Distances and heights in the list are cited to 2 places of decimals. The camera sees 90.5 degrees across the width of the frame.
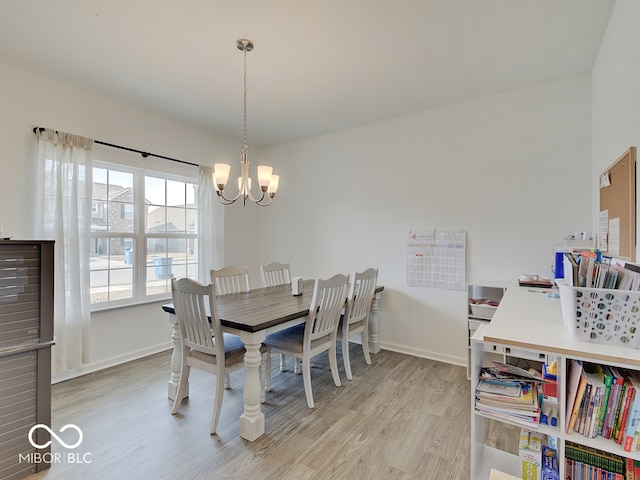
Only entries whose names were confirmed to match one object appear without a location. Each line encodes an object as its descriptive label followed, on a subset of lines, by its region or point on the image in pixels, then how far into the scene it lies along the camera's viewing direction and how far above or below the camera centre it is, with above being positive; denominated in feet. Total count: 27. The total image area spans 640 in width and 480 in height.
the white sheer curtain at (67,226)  8.54 +0.33
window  10.08 +0.16
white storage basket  3.49 -0.87
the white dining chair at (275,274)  11.21 -1.34
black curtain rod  8.53 +2.92
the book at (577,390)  3.62 -1.73
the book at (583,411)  3.60 -1.99
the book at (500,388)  4.13 -1.99
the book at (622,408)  3.40 -1.83
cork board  4.93 +0.61
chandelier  7.35 +1.54
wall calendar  10.32 -0.69
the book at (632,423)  3.34 -1.95
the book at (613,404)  3.44 -1.82
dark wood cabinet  5.13 -1.95
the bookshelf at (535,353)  3.43 -1.28
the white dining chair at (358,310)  9.28 -2.18
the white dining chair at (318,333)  7.62 -2.43
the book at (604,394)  3.49 -1.71
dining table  6.45 -1.81
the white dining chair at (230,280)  9.59 -1.31
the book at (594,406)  3.54 -1.89
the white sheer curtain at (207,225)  12.45 +0.52
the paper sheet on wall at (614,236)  5.67 +0.06
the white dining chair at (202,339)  6.53 -2.20
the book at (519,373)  4.35 -1.89
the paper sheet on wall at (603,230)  6.54 +0.19
